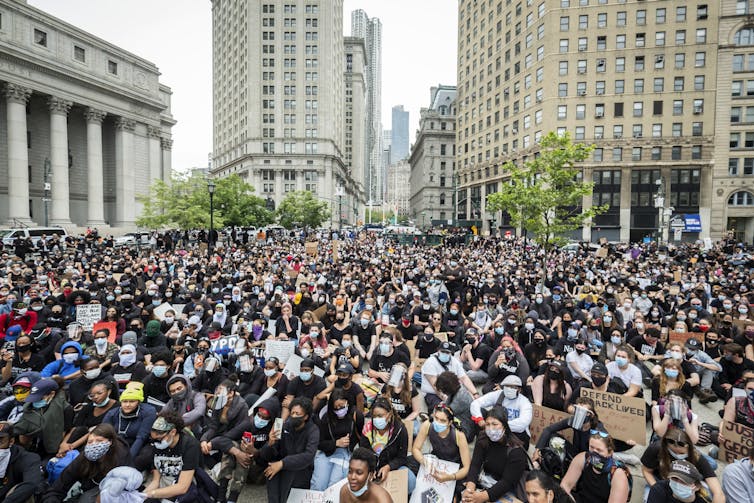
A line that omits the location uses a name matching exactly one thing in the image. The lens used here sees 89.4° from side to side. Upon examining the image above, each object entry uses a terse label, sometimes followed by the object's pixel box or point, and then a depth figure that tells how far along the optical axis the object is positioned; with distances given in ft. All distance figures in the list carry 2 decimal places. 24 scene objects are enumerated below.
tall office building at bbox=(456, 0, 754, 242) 180.55
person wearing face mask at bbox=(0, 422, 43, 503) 14.71
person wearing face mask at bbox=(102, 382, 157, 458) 17.90
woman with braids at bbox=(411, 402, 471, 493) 16.98
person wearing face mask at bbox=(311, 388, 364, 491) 18.03
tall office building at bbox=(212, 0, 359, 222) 307.17
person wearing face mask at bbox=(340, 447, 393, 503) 13.69
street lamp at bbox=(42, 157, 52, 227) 145.07
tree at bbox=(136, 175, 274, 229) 136.05
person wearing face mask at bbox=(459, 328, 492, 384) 31.37
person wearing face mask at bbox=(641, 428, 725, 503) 14.12
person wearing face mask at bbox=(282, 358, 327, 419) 21.56
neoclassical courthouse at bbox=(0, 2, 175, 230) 147.23
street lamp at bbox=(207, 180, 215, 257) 85.92
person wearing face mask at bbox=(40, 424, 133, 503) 15.07
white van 101.24
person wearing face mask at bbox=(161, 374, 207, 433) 20.04
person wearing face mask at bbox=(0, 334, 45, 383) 25.66
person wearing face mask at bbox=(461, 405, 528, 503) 15.70
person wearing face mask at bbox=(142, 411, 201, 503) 15.56
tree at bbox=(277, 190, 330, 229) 233.76
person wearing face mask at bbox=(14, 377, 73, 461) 17.46
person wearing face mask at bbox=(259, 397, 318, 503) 17.16
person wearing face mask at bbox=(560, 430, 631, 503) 15.01
